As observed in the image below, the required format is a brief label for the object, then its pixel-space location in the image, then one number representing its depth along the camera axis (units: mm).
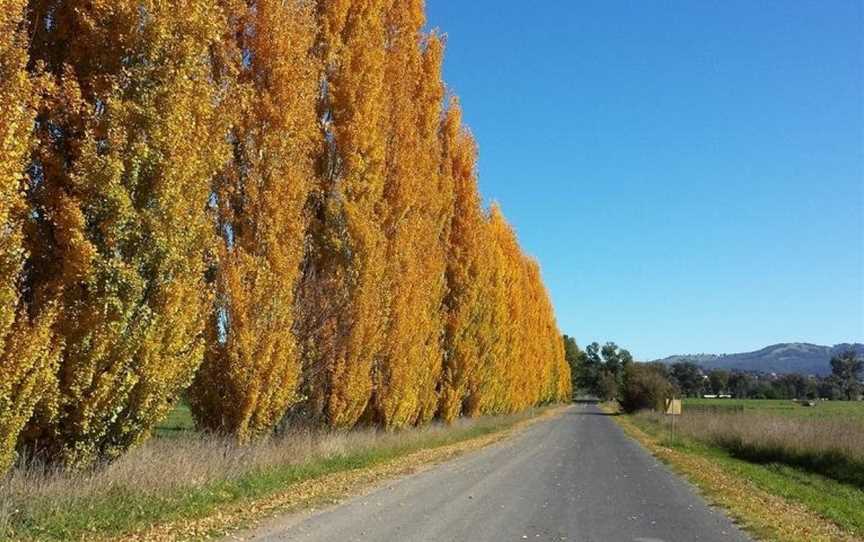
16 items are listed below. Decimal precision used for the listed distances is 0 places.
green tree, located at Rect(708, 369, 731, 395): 189875
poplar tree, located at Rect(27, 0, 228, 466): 11203
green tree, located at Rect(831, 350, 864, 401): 153750
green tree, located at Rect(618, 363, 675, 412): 84688
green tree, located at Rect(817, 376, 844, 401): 152100
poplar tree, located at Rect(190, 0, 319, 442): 16359
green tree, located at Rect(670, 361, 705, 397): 181000
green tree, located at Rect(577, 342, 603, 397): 191125
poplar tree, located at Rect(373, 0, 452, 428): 25422
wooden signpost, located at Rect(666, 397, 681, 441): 42650
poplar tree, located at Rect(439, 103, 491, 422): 36469
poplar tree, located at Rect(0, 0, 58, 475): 9469
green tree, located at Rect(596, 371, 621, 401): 152750
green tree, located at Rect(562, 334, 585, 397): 160625
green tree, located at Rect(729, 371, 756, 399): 180175
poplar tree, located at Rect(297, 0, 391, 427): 21922
